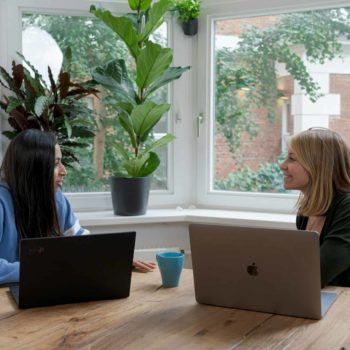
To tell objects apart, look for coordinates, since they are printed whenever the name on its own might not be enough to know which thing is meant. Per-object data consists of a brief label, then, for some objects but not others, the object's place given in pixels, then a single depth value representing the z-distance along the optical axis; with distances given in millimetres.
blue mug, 1738
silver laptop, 1402
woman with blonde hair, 1998
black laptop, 1468
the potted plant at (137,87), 3016
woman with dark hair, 2113
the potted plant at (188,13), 3320
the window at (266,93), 3191
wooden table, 1260
